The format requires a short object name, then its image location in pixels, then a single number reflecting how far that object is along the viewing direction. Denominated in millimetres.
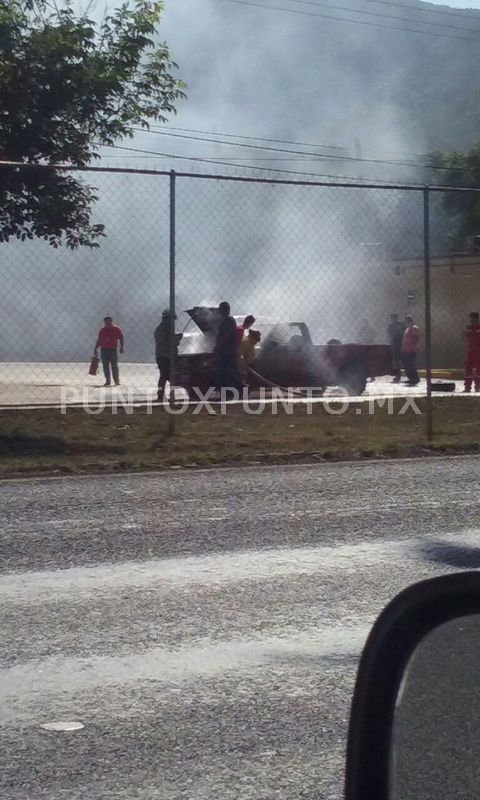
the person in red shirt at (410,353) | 24609
